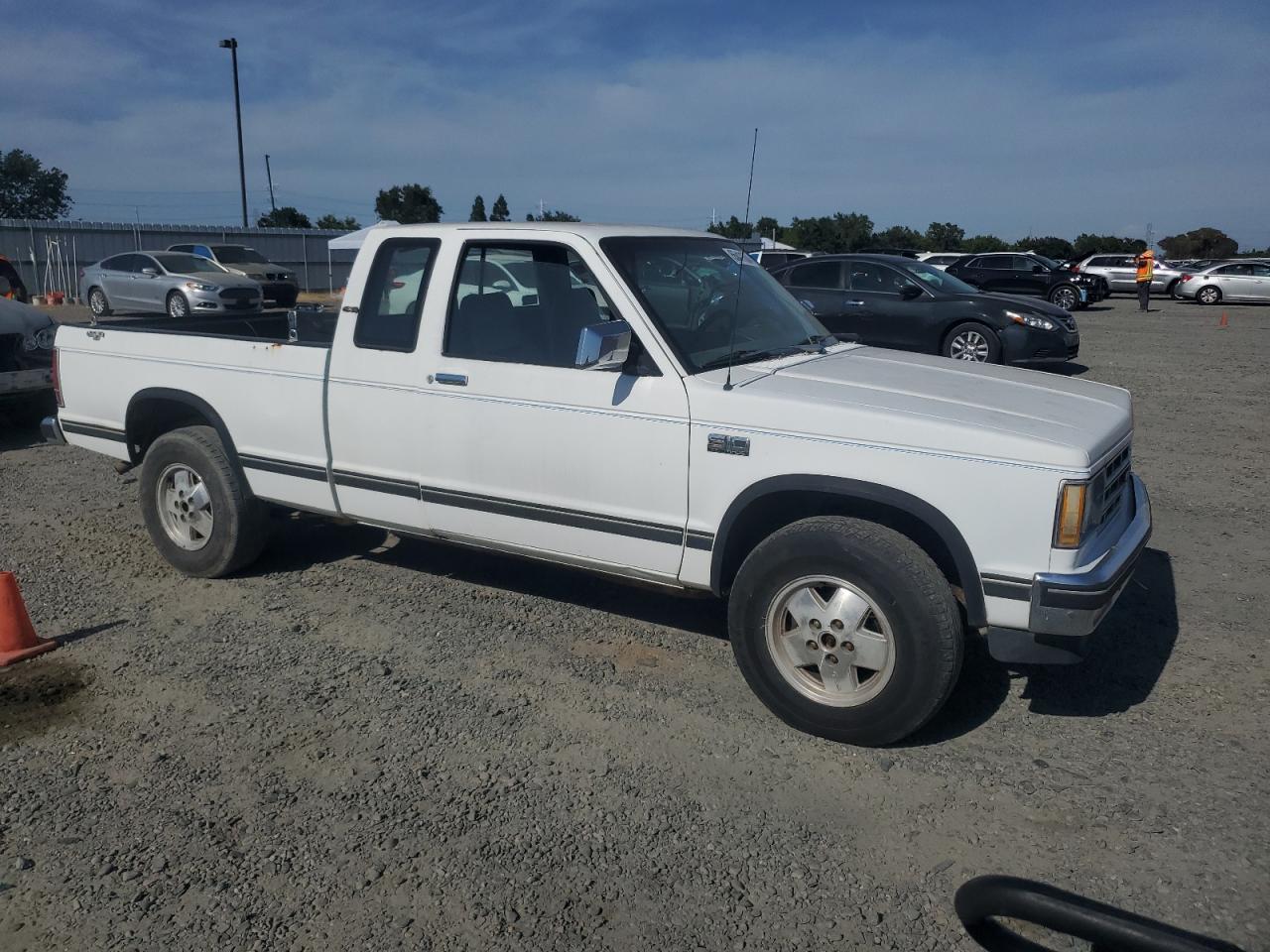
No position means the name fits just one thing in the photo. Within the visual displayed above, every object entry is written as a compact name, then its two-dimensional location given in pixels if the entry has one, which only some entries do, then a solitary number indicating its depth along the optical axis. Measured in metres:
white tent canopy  27.91
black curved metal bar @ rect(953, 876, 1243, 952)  2.03
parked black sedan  13.26
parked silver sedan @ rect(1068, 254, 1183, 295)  32.22
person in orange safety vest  26.22
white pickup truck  3.73
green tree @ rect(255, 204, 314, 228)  56.66
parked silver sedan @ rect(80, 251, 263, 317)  21.47
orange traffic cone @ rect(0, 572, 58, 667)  4.82
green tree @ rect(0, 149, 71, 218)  64.38
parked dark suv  25.25
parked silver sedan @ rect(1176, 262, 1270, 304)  30.09
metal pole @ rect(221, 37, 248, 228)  41.56
